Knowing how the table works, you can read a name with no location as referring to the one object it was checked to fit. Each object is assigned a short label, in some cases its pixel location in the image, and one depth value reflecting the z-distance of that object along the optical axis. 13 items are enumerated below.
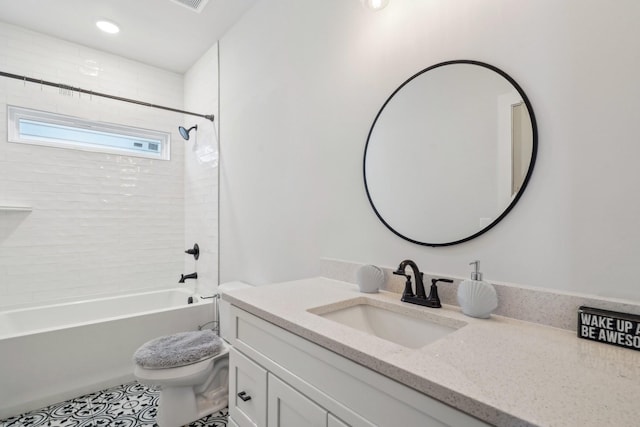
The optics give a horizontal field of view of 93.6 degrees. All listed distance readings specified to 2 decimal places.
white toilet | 1.67
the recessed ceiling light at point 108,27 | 2.49
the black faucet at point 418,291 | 1.08
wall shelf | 2.41
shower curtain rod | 1.96
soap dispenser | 0.94
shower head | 3.01
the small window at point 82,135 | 2.58
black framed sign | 0.72
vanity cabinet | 0.63
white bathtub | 1.92
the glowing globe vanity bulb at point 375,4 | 1.31
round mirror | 1.00
